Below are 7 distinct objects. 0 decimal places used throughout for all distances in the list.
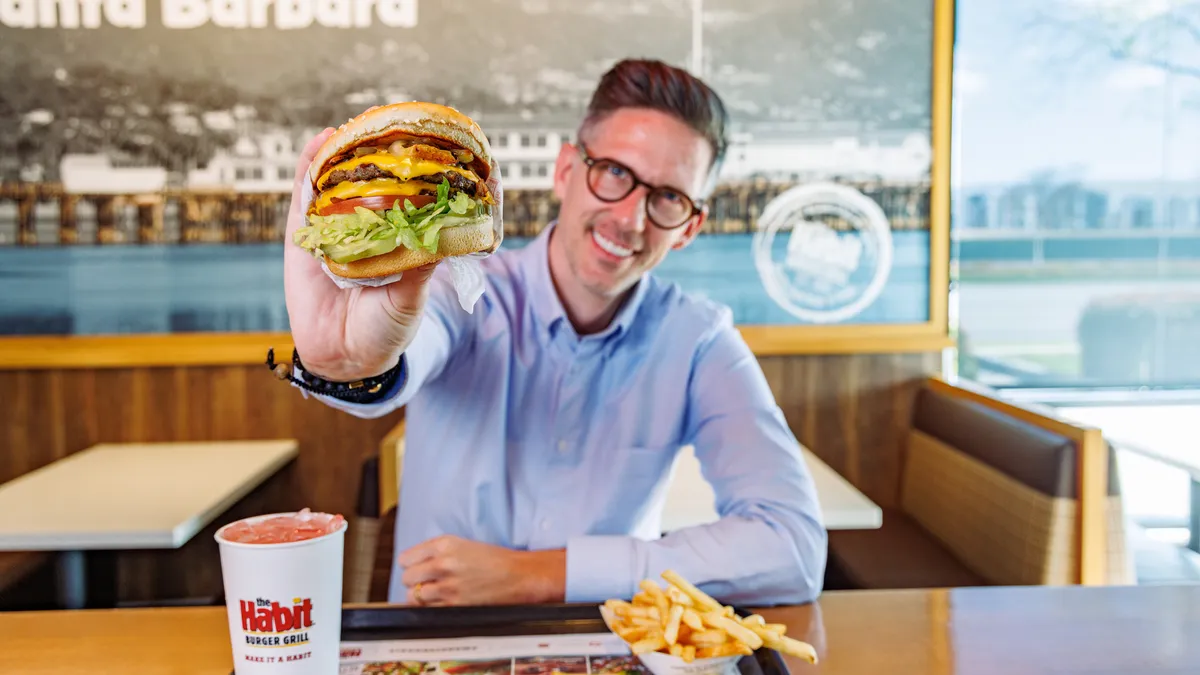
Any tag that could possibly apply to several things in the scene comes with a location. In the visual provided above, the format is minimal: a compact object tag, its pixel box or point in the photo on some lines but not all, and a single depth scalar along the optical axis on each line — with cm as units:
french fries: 101
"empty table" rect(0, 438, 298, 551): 219
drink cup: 92
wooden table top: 114
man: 174
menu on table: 109
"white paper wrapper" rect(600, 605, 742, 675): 101
